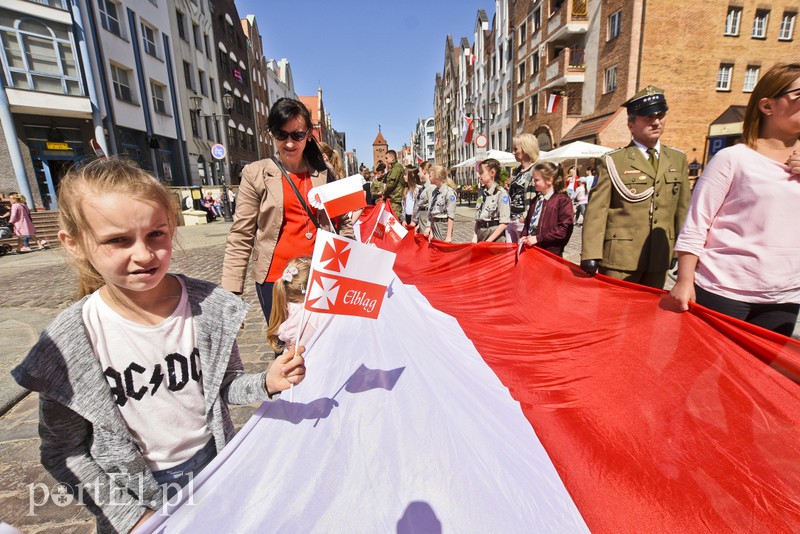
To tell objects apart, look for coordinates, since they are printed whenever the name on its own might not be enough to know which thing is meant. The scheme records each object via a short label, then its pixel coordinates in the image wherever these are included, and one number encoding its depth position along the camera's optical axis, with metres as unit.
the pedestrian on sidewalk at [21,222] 11.99
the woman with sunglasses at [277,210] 2.51
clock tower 139.19
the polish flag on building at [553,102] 22.93
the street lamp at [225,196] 20.62
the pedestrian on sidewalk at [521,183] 4.81
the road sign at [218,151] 20.14
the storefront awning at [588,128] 19.81
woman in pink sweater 2.00
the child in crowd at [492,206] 5.38
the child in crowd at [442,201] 6.78
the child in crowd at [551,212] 4.12
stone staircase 14.16
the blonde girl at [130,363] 1.16
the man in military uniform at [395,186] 8.73
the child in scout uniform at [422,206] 7.58
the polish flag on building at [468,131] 19.97
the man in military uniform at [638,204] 2.91
